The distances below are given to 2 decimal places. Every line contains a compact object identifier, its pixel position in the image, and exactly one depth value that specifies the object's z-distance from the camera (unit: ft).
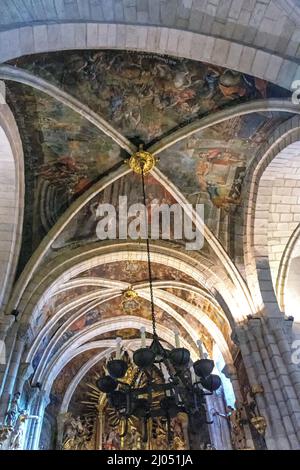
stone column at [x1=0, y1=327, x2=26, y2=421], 24.59
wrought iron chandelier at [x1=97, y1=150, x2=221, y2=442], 17.51
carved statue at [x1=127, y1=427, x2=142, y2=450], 46.62
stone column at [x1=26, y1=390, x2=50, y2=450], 36.22
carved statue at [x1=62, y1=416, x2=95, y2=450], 46.50
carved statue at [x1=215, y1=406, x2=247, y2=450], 27.07
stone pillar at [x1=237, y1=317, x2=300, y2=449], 22.33
